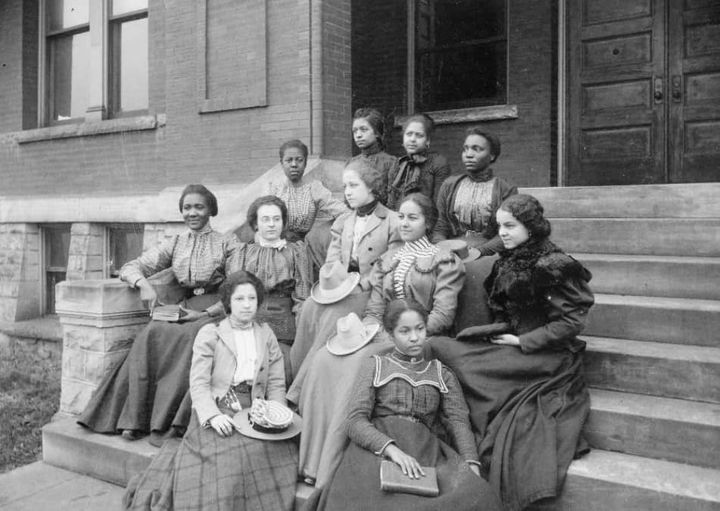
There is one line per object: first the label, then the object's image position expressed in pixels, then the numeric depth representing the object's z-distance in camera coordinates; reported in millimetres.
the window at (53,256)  10148
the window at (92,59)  9750
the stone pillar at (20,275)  9984
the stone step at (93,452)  4582
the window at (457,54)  8672
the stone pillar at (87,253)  9352
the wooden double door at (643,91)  7348
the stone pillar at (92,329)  5164
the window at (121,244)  9281
